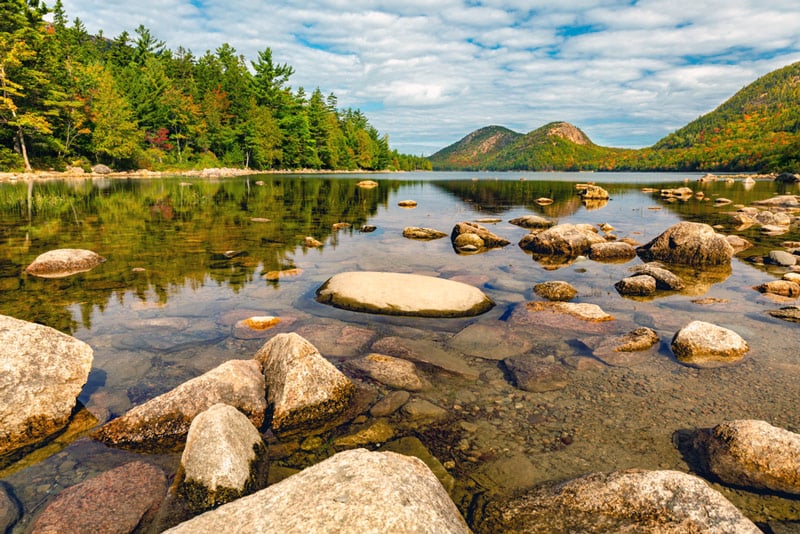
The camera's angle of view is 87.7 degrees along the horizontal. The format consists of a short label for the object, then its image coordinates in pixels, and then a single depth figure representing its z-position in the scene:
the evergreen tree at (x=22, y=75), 46.75
